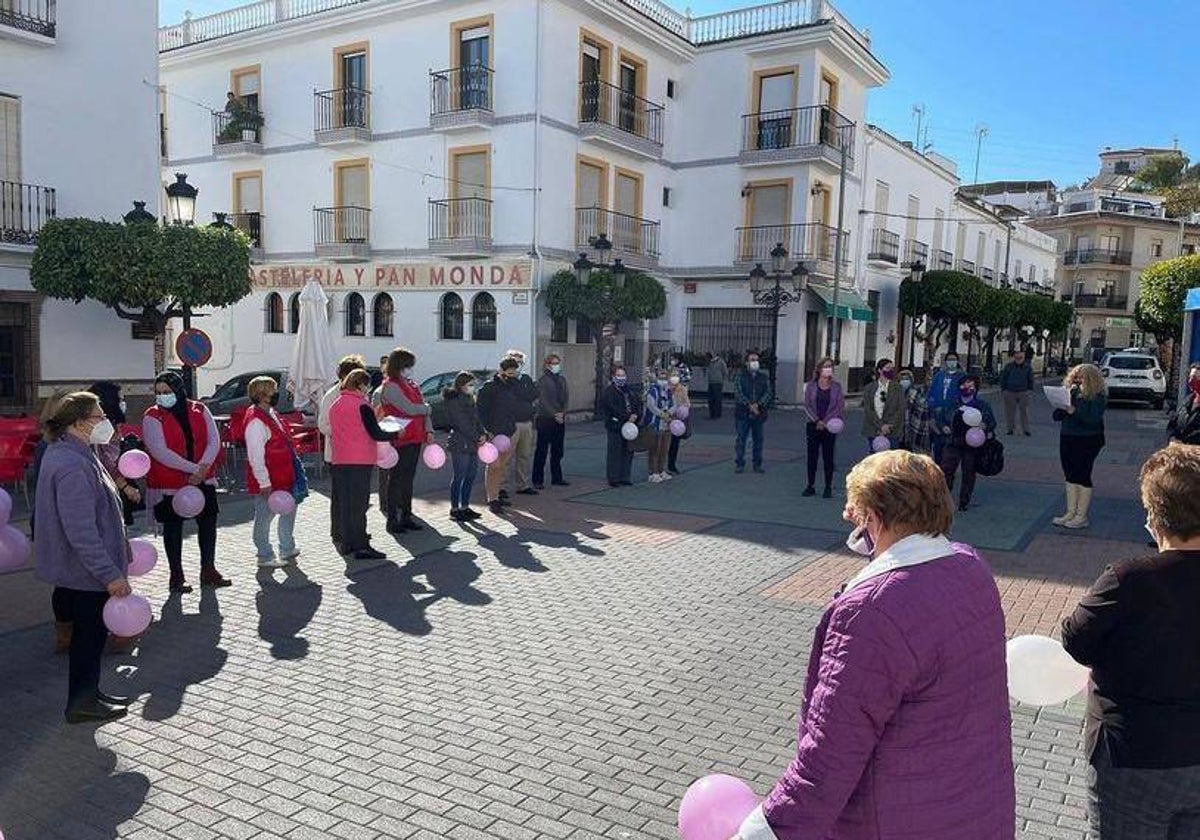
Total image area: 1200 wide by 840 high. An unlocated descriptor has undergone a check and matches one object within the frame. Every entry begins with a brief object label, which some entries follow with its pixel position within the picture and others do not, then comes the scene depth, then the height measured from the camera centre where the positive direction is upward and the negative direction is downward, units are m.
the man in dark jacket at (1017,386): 17.86 -0.82
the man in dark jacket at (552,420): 11.58 -1.20
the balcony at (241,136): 24.81 +5.22
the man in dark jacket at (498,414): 10.31 -1.01
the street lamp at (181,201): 13.33 +1.76
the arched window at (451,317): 22.44 +0.24
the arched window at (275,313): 25.72 +0.20
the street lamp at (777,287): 22.23 +1.39
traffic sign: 12.16 -0.45
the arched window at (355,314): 24.14 +0.24
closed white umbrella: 13.59 -0.57
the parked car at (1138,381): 25.98 -0.89
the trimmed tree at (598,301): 20.69 +0.73
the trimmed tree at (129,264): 12.87 +0.76
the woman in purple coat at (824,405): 10.92 -0.82
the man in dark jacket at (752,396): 12.68 -0.85
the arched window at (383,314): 23.58 +0.27
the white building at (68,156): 13.65 +2.57
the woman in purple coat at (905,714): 1.92 -0.83
